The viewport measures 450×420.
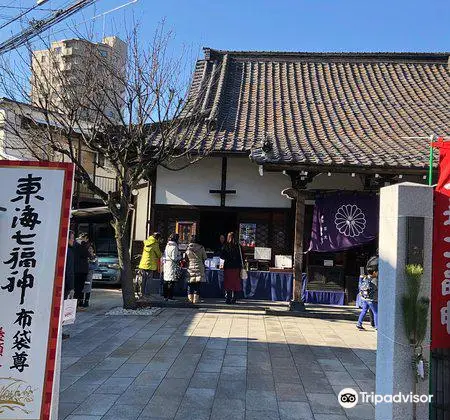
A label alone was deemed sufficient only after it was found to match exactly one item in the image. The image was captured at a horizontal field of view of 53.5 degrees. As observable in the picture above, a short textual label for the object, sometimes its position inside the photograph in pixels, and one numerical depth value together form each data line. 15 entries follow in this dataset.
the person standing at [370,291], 9.15
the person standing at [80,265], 10.88
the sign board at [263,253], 12.69
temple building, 11.05
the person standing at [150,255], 11.69
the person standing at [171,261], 11.45
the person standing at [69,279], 7.99
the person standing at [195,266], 11.38
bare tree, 9.91
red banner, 4.18
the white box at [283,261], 12.42
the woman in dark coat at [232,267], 11.73
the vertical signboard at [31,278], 3.79
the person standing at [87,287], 11.30
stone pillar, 4.03
